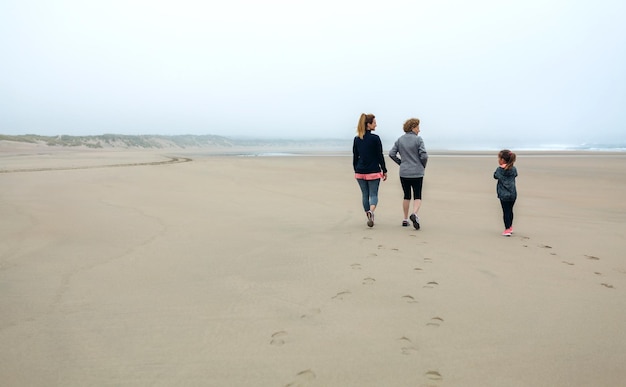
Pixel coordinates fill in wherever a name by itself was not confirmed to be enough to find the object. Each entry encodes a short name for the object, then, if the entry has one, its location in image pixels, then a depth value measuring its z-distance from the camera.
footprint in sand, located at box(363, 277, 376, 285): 3.70
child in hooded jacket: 5.81
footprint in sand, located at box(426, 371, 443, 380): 2.21
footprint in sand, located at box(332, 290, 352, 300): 3.35
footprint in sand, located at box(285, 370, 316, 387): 2.17
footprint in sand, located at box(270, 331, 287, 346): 2.60
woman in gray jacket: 6.28
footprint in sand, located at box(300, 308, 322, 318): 2.99
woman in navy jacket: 6.33
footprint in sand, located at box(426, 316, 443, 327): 2.85
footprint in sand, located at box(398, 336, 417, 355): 2.48
